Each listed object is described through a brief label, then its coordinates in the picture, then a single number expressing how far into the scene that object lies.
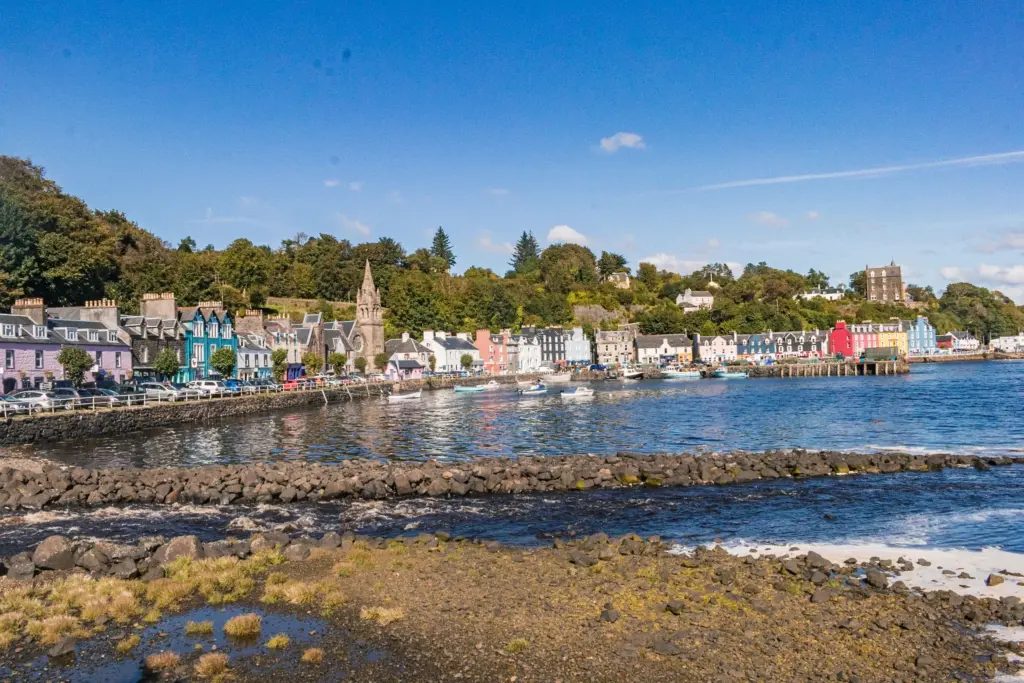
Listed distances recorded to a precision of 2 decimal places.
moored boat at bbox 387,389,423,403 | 93.19
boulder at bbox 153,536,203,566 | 18.83
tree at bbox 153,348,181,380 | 73.56
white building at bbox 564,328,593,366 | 184.88
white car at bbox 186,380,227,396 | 69.81
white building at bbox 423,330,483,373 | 143.00
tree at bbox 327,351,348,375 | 114.44
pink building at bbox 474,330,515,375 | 157.00
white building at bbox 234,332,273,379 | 94.81
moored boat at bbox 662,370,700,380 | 154.25
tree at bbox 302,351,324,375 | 103.94
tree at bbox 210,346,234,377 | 85.31
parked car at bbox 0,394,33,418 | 48.16
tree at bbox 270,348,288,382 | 97.69
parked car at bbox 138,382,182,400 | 62.44
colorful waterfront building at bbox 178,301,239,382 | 84.38
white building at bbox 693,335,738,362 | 191.38
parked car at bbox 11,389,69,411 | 50.75
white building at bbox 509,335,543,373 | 171.25
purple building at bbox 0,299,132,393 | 58.94
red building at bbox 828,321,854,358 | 196.00
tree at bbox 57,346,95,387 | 60.22
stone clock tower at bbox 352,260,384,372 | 123.19
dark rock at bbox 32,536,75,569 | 18.22
